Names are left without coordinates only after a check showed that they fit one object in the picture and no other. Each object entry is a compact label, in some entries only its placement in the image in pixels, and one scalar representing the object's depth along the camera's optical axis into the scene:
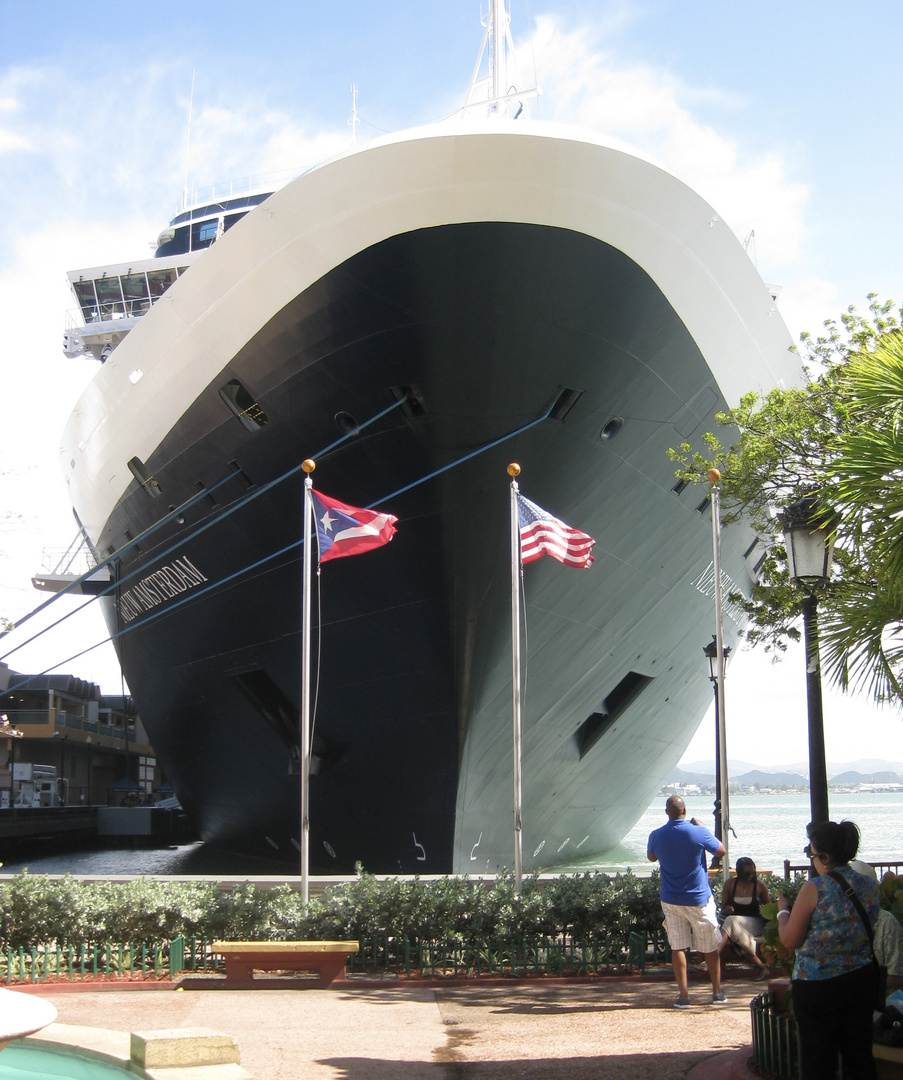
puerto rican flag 10.53
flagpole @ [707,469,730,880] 10.39
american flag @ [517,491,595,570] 10.54
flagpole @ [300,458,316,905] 9.20
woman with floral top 3.64
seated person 7.51
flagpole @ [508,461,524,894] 9.27
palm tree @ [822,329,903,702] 4.83
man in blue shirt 6.41
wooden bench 7.38
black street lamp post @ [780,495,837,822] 6.36
